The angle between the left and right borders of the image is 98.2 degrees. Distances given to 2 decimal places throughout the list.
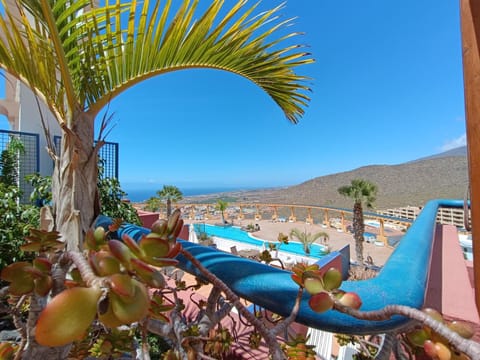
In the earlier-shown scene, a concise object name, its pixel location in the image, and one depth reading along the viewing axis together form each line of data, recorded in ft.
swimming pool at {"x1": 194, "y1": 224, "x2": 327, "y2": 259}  30.70
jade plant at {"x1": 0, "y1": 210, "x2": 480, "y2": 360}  0.70
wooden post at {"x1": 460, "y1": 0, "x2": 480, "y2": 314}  1.67
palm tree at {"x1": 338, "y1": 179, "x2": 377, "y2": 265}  25.02
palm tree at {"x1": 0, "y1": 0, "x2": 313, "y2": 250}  2.60
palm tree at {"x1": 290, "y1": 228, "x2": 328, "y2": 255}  27.89
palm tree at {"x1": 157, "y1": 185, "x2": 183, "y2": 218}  37.91
